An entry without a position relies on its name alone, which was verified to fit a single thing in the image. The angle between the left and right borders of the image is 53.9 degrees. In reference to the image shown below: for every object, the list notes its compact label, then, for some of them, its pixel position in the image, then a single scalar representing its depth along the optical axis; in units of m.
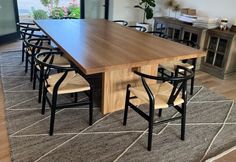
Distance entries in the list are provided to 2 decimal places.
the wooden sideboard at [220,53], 3.41
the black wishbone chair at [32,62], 2.54
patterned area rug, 1.92
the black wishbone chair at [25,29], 3.08
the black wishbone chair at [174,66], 2.75
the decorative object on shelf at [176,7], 4.76
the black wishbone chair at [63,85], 1.99
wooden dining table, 1.92
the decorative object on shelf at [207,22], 3.65
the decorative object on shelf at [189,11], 4.22
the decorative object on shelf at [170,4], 4.84
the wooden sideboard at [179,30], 3.71
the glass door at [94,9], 5.48
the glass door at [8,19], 4.89
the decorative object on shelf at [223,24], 3.58
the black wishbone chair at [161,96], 1.85
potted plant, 4.92
